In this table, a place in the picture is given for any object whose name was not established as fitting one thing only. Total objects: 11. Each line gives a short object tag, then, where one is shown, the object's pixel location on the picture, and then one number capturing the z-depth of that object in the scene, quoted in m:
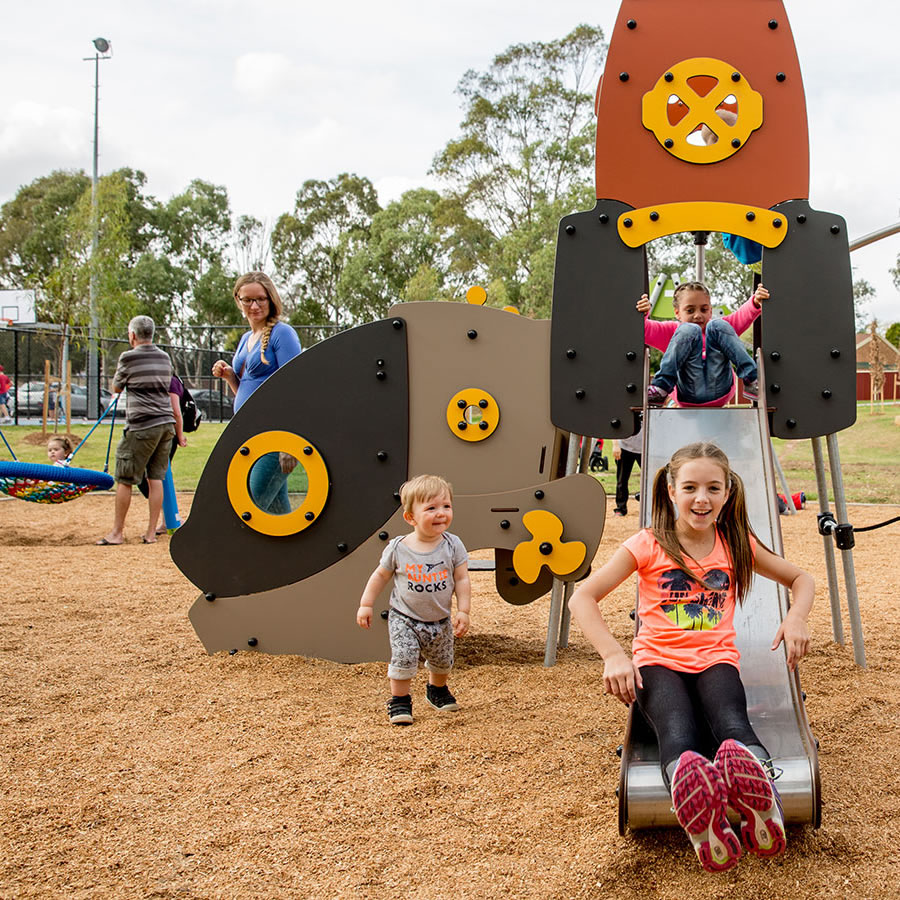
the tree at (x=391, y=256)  40.72
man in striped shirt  7.11
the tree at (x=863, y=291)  55.78
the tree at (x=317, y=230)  45.78
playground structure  3.75
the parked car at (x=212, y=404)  24.91
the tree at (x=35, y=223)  47.97
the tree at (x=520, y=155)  34.31
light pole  20.70
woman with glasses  4.31
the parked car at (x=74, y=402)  23.84
